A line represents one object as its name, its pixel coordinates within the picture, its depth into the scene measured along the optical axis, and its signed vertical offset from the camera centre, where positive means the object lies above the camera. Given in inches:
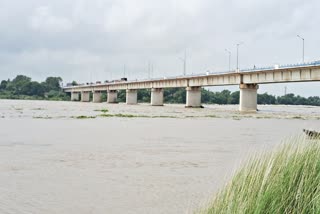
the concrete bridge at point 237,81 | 2609.0 +198.4
